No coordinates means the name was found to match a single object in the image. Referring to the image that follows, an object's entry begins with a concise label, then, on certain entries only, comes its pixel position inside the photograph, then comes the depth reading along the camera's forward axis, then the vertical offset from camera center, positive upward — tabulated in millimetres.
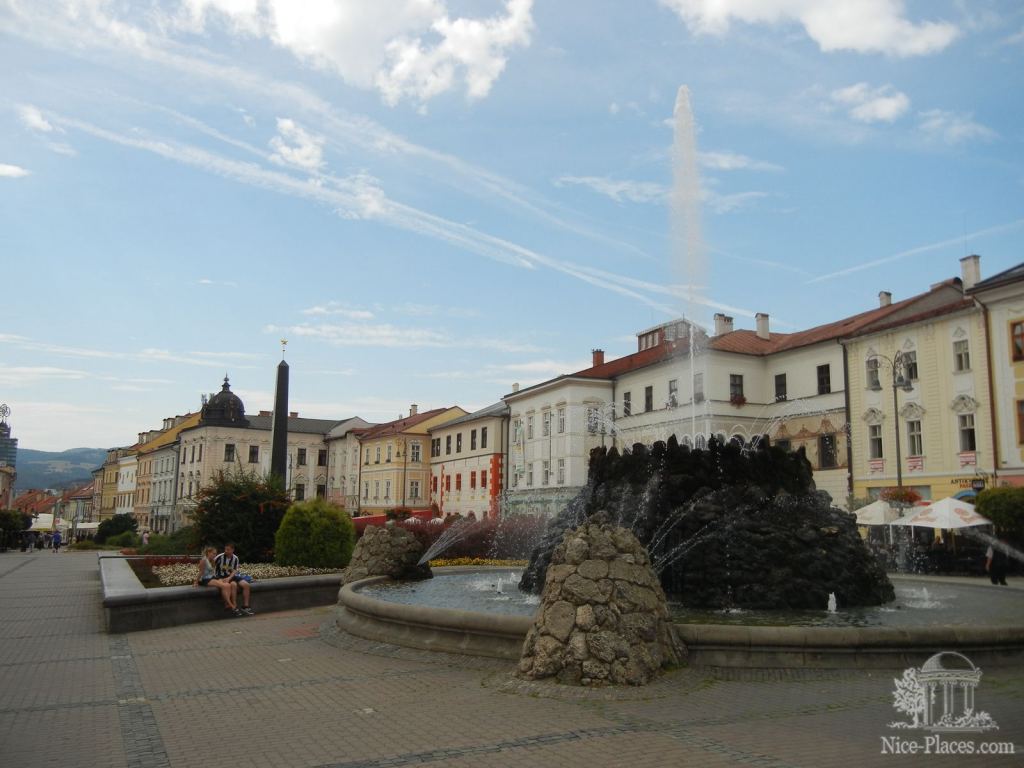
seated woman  13578 -1239
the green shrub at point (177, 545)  23231 -1333
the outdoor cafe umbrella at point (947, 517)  23625 -148
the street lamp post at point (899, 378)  27859 +4614
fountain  8273 -1071
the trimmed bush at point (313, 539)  19531 -794
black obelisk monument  33000 +3290
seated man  13883 -1138
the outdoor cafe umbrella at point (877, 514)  26589 -112
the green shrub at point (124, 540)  55875 -2500
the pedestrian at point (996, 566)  19188 -1218
